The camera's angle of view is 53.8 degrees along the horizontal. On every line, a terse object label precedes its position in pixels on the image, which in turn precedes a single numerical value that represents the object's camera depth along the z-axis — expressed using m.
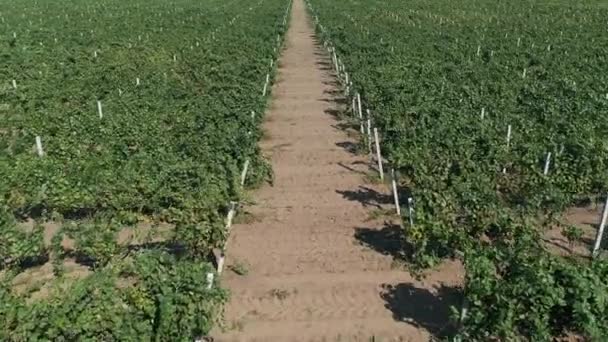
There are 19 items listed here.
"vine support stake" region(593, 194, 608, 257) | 10.26
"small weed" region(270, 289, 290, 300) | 9.41
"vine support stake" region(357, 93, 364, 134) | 17.83
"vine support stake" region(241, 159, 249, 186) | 13.03
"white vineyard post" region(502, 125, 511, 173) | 13.16
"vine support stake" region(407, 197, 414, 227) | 10.18
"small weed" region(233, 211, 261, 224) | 12.07
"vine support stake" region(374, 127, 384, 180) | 14.11
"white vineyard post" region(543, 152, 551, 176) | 12.59
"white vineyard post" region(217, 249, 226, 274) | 9.78
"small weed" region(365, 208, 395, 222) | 12.16
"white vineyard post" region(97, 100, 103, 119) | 16.71
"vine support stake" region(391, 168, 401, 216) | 12.04
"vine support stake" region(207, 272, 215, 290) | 7.58
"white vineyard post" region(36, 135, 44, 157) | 13.76
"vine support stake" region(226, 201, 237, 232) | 10.80
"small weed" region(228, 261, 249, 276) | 10.09
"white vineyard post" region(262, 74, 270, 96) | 20.52
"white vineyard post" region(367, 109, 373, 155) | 15.95
